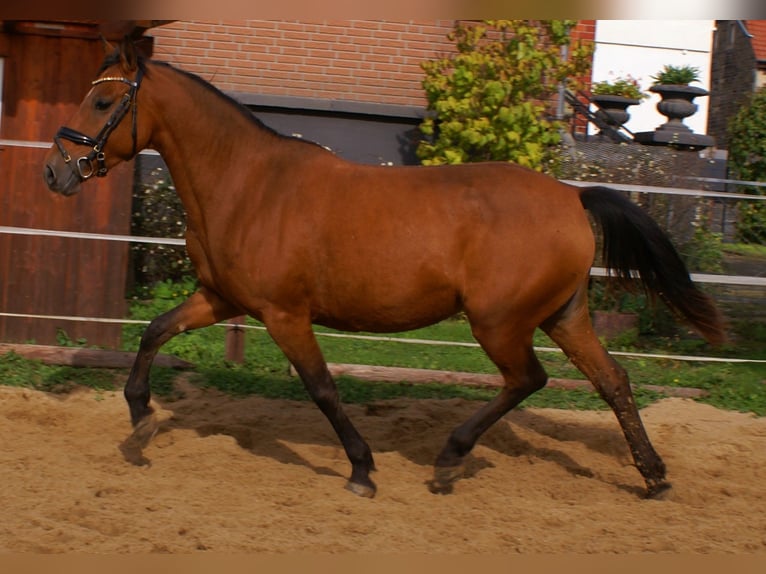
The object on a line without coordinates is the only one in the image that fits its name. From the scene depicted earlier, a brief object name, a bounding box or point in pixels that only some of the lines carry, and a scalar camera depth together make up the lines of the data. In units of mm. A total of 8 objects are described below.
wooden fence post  7305
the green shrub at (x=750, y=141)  16219
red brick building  10500
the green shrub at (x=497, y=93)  9445
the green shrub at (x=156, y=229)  8664
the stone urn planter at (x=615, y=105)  13750
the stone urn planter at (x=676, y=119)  10570
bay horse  4859
